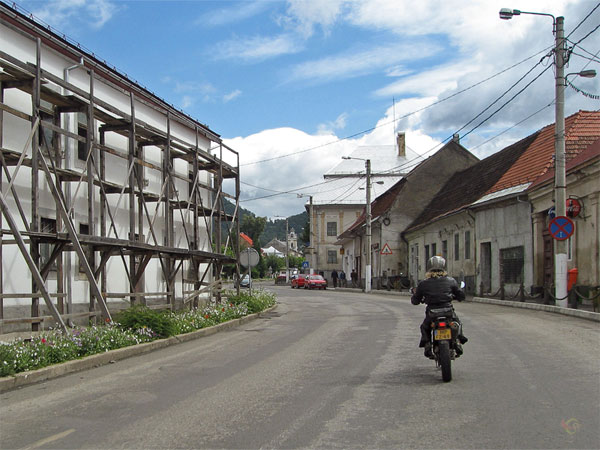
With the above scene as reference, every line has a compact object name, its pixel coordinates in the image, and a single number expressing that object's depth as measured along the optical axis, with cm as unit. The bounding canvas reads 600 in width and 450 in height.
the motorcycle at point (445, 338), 770
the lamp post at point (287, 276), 7785
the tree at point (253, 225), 11956
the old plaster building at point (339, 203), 7144
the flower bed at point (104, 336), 878
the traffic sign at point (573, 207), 2111
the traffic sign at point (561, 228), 1805
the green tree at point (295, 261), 13009
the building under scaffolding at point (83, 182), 1187
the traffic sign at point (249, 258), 2289
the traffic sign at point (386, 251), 3812
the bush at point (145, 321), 1252
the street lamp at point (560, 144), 1891
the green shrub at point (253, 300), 2034
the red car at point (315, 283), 5322
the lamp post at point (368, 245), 4032
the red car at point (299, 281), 5508
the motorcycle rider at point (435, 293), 823
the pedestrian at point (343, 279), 5992
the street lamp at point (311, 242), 7138
